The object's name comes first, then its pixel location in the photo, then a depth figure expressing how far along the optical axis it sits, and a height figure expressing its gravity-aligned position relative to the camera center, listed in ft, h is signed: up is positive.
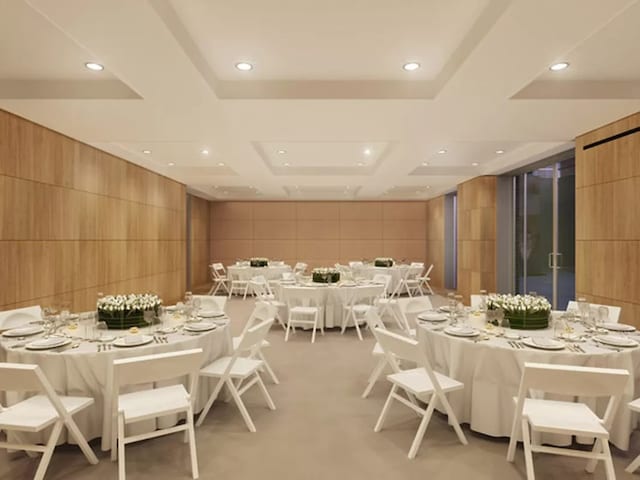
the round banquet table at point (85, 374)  8.91 -3.09
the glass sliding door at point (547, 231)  22.85 +0.61
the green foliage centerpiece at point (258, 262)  35.01 -2.03
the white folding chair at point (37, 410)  7.15 -3.52
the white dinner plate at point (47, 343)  9.10 -2.48
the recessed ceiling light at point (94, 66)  12.12 +5.46
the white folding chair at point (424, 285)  33.81 -4.46
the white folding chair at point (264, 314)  12.73 -2.46
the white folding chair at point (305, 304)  19.77 -3.53
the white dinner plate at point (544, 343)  9.17 -2.47
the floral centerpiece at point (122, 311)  11.06 -2.06
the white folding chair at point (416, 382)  8.93 -3.52
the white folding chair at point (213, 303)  14.51 -2.39
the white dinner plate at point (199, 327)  10.75 -2.45
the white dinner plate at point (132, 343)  9.30 -2.48
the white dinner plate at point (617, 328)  10.75 -2.41
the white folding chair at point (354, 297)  20.79 -3.13
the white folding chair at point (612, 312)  12.86 -2.39
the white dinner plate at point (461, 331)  10.18 -2.43
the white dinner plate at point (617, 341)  9.30 -2.44
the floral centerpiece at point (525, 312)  11.10 -2.04
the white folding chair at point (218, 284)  34.56 -4.43
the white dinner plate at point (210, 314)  12.45 -2.40
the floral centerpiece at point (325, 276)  22.70 -2.12
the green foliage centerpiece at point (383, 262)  35.01 -2.04
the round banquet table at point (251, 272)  33.86 -2.84
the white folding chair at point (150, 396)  7.49 -3.48
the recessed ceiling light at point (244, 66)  12.32 +5.54
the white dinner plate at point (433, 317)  11.98 -2.40
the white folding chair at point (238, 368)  10.07 -3.50
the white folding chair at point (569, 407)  6.82 -3.48
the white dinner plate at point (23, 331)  10.18 -2.46
